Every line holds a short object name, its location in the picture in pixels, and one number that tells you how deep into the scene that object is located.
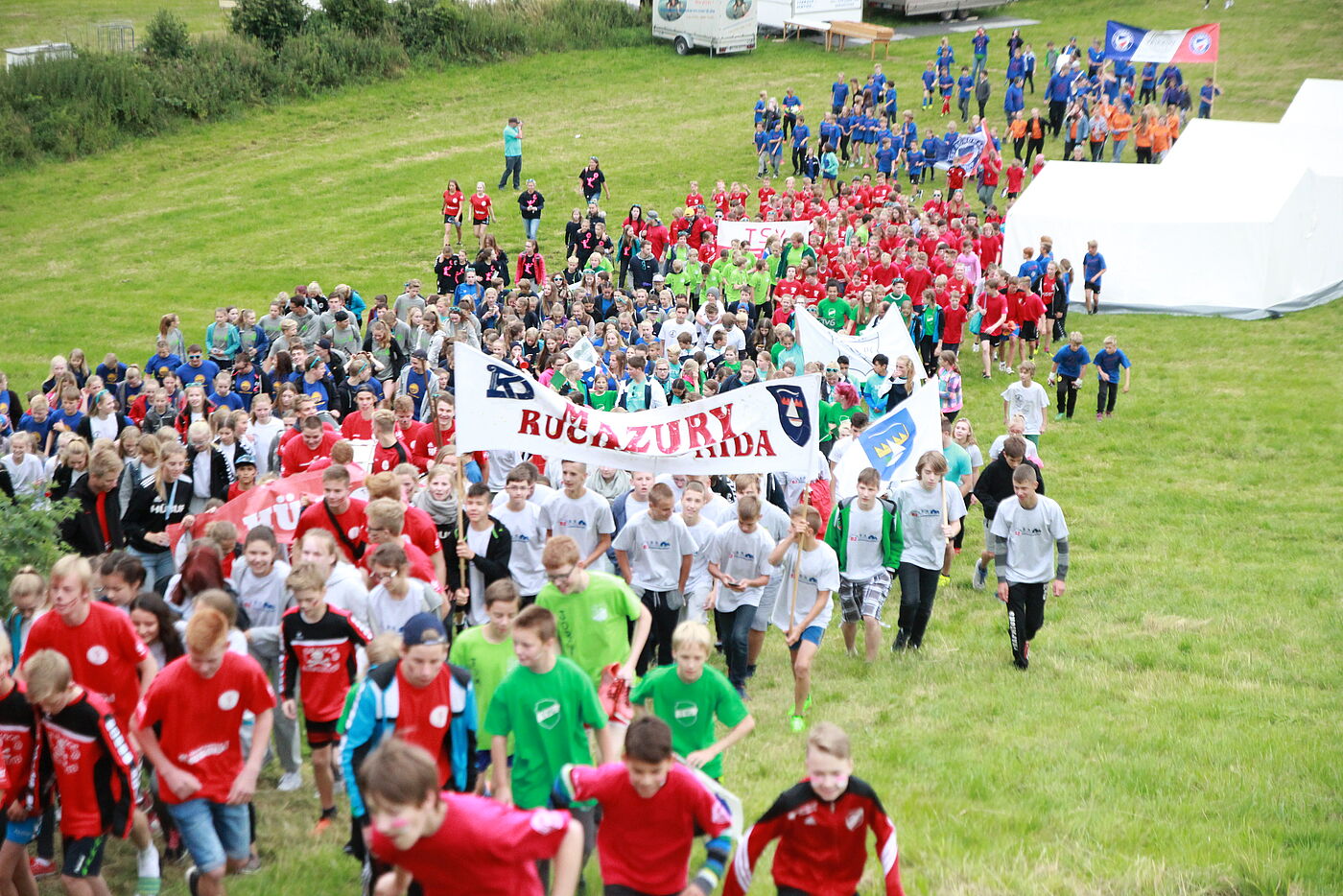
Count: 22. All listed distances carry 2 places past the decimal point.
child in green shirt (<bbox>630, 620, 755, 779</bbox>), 6.69
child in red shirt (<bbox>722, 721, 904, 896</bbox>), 5.64
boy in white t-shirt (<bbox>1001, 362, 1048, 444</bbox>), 17.03
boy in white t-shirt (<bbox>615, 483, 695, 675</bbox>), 10.04
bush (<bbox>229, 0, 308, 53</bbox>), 44.56
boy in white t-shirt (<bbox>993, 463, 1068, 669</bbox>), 11.09
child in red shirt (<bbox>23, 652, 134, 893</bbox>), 6.65
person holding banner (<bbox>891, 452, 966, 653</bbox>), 11.71
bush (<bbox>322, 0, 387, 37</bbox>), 45.97
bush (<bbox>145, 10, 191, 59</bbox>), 42.62
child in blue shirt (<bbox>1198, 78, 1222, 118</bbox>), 35.89
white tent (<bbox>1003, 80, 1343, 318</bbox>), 26.09
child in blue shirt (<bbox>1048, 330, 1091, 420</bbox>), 20.53
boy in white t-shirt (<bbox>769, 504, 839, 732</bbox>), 10.01
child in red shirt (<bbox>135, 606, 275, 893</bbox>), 6.52
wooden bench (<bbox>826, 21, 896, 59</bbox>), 47.75
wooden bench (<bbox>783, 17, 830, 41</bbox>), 48.53
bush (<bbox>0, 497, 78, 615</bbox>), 9.08
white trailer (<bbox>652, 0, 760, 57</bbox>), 47.38
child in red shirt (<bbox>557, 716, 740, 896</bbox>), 5.57
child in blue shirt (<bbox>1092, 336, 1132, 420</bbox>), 20.88
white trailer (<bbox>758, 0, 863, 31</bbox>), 48.81
